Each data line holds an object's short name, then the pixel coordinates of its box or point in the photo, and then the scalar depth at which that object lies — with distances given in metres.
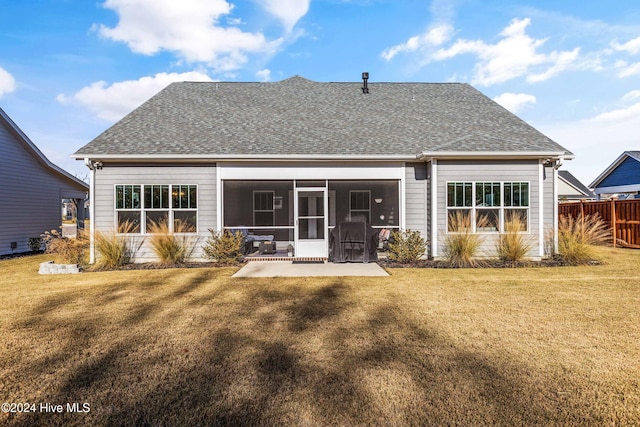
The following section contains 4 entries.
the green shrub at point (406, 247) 9.49
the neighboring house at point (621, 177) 19.36
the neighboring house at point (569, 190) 28.63
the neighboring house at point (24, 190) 12.79
